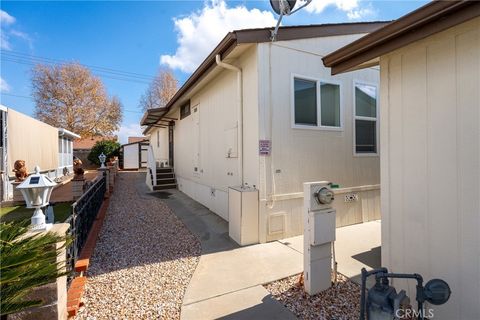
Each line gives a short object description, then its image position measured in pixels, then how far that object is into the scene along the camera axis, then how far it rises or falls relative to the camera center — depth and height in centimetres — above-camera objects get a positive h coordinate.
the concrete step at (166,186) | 1100 -115
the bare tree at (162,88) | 2914 +862
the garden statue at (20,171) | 838 -29
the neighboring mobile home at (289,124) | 461 +75
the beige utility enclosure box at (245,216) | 445 -102
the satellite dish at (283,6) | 381 +237
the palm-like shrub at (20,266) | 131 -58
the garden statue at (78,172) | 764 -33
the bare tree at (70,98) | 2298 +607
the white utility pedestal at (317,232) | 287 -86
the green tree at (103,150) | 2469 +113
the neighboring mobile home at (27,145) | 857 +71
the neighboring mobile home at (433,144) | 207 +13
